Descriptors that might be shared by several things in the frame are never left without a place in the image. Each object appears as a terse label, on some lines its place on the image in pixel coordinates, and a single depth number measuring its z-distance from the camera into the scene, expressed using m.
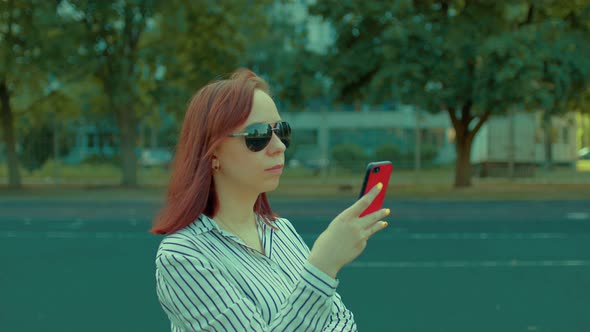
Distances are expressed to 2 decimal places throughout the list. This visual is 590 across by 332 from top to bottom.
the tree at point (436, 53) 18.45
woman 1.68
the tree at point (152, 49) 21.52
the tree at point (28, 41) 20.48
